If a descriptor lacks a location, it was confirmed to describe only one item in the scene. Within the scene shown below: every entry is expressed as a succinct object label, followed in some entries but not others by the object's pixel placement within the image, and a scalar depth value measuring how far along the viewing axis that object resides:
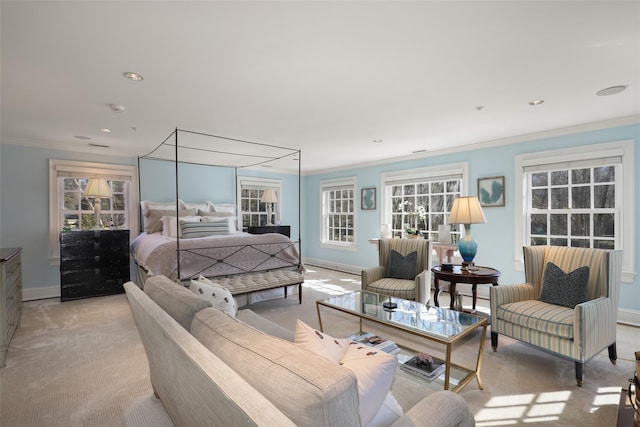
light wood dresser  2.56
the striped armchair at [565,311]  2.31
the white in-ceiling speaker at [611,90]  2.69
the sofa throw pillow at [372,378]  0.98
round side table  3.18
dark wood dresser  4.45
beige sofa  0.74
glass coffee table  2.10
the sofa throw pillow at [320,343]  1.15
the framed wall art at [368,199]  6.31
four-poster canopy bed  3.70
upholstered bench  3.66
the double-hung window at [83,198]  4.69
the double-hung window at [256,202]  6.82
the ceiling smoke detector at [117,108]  3.07
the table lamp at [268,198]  6.87
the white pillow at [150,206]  5.22
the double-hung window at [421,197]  5.19
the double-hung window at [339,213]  6.88
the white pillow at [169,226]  4.70
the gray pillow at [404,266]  3.79
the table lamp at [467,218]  3.41
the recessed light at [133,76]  2.40
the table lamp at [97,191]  4.54
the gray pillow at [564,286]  2.61
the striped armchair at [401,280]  3.42
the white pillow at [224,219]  5.26
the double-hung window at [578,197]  3.59
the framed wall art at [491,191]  4.53
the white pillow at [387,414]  1.07
